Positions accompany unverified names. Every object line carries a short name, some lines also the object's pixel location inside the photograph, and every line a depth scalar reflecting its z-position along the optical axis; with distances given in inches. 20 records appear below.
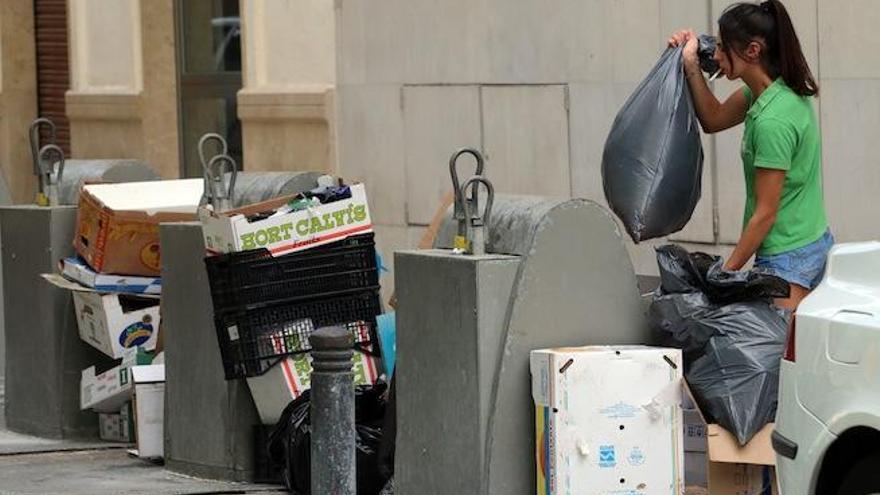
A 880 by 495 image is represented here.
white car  466.6
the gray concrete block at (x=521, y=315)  598.9
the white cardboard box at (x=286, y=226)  707.4
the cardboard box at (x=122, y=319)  827.4
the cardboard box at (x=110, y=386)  832.9
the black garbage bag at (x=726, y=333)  583.5
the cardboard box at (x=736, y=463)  582.9
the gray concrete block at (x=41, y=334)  879.1
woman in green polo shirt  601.6
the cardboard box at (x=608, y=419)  579.8
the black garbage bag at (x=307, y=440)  679.7
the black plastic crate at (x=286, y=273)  712.4
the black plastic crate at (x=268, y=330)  719.1
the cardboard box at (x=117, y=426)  864.9
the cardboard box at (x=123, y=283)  827.4
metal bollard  575.2
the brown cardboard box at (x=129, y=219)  820.0
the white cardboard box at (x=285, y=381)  721.6
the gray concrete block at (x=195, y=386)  744.3
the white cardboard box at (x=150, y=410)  799.1
